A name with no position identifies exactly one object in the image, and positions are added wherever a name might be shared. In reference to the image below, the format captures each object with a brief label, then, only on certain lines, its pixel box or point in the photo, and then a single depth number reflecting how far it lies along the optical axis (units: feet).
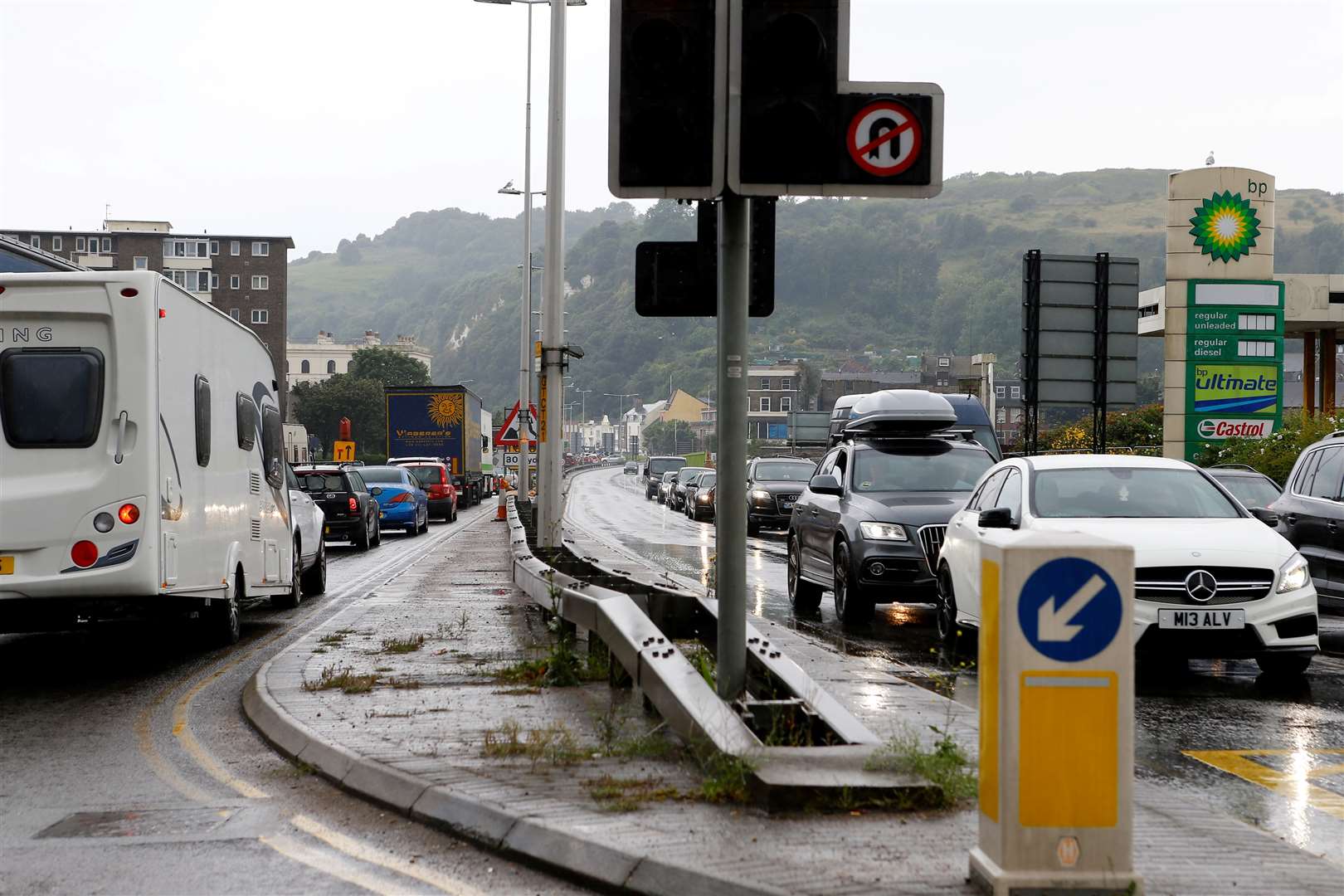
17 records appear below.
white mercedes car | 30.58
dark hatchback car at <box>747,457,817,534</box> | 102.83
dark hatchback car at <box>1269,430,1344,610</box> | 40.86
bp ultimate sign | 97.09
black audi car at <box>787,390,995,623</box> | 43.93
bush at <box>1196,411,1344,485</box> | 81.66
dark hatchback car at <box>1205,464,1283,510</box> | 59.36
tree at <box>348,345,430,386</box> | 472.03
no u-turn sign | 22.06
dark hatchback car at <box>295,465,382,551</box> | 87.66
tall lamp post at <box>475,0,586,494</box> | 138.92
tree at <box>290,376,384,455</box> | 414.00
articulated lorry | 159.40
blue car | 107.55
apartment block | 386.11
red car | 134.72
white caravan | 31.09
